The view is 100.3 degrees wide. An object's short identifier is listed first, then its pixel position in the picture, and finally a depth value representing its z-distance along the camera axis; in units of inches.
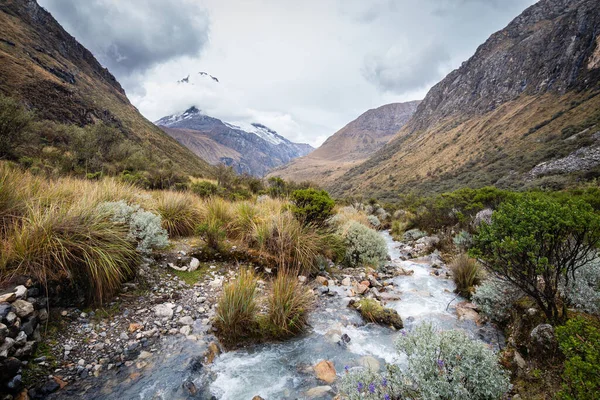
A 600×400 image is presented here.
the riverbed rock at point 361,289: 227.3
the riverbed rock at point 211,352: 135.9
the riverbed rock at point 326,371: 131.6
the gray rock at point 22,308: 108.9
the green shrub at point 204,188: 486.9
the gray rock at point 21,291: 114.8
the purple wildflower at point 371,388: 83.0
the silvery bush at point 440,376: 83.3
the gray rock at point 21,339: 102.4
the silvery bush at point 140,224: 187.8
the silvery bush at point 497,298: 161.1
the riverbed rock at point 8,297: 107.1
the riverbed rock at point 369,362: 140.2
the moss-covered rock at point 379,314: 183.8
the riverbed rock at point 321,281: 235.1
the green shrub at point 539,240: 121.5
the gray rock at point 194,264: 214.8
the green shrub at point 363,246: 304.2
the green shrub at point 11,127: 459.5
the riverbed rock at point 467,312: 186.9
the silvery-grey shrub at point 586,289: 124.0
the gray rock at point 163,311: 157.8
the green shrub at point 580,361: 63.7
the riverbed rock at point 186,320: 156.1
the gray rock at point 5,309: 100.5
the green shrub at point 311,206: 291.9
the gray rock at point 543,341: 107.0
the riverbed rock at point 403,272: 296.4
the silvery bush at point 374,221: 683.6
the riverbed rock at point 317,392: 119.6
